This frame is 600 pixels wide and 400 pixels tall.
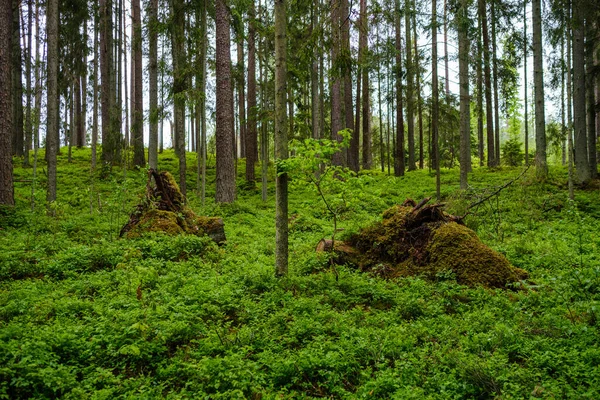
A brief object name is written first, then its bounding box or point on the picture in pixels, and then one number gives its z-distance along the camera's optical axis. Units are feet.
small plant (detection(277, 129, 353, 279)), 18.15
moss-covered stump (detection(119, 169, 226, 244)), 27.81
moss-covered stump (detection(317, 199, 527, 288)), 20.08
